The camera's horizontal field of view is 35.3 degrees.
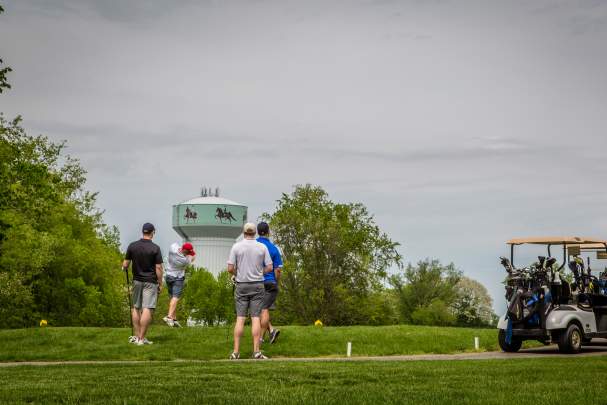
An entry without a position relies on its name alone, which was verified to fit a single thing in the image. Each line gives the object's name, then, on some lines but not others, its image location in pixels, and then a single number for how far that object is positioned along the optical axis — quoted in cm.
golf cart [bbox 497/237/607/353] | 1873
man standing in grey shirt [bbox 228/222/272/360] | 1576
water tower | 15750
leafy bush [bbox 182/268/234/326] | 10975
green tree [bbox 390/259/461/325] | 8175
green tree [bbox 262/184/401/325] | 5738
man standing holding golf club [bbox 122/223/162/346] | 1762
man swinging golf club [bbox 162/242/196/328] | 2086
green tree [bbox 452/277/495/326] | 8522
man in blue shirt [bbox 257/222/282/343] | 1689
